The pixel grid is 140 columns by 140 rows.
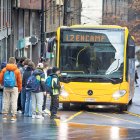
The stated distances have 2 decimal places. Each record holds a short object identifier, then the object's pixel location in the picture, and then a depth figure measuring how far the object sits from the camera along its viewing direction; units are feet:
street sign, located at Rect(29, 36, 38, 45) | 117.91
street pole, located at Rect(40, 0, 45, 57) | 116.91
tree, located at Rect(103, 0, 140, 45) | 213.30
